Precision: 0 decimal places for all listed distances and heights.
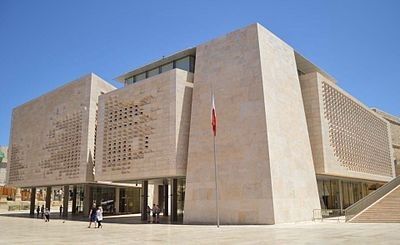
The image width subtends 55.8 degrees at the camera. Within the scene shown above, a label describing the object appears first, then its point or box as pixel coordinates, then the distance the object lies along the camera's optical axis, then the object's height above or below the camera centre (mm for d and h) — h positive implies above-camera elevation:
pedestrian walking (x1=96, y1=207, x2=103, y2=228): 23248 -1033
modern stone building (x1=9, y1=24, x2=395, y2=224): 24125 +4808
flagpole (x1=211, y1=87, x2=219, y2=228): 22938 +1504
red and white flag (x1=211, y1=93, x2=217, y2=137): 23125 +4671
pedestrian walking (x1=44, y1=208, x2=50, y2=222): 32156 -1209
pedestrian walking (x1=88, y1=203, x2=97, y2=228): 24025 -879
